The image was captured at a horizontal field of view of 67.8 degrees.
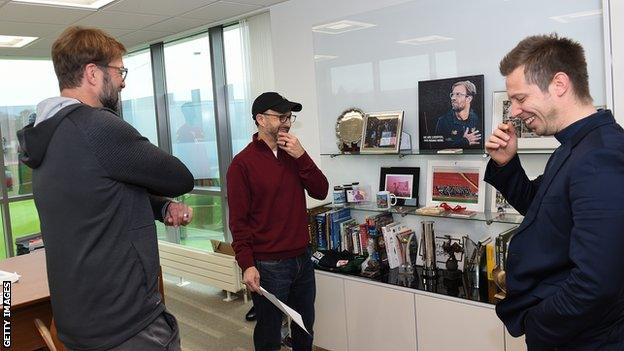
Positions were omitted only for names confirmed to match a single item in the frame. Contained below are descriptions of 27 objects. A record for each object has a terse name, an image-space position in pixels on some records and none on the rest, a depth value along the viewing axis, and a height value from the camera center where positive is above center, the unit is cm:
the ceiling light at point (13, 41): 476 +126
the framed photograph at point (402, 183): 309 -33
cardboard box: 462 -102
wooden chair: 175 -71
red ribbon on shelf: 285 -48
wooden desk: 242 -83
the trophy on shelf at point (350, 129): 333 +6
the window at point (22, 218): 587 -76
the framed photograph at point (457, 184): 280 -33
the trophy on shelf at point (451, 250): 284 -74
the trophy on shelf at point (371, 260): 306 -83
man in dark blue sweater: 115 -25
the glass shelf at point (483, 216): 264 -52
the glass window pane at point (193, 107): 503 +46
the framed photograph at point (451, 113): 272 +10
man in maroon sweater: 255 -38
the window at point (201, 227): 528 -94
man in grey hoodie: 136 -13
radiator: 445 -122
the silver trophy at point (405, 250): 303 -76
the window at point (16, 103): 585 +72
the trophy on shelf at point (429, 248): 291 -74
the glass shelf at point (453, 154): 252 -14
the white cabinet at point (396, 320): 250 -111
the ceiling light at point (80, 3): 350 +117
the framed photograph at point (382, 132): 307 +2
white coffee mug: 315 -44
